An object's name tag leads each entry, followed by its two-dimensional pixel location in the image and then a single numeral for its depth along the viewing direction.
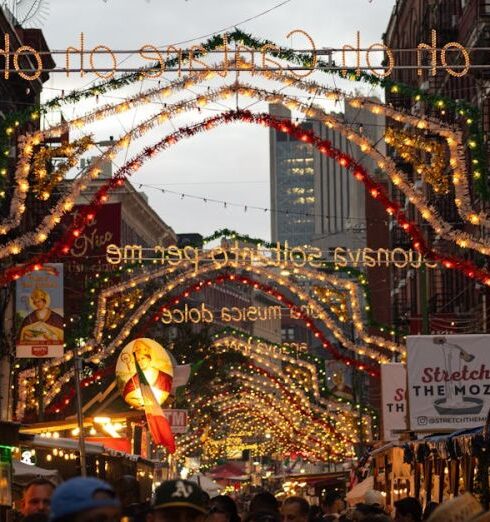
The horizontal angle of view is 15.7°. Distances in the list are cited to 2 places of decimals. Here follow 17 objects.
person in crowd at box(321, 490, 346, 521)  27.16
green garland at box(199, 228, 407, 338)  40.91
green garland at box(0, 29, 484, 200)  24.78
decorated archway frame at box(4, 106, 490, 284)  26.42
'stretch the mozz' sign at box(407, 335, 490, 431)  21.34
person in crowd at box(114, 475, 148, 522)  12.84
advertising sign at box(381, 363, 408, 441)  30.08
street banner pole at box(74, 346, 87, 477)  20.23
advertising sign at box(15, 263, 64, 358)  34.78
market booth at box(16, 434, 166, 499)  24.95
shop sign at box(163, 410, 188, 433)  45.97
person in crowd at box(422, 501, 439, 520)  18.11
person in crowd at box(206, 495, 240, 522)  11.14
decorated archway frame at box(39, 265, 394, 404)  38.88
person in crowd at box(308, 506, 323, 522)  21.22
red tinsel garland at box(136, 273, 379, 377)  41.81
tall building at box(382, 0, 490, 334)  45.47
